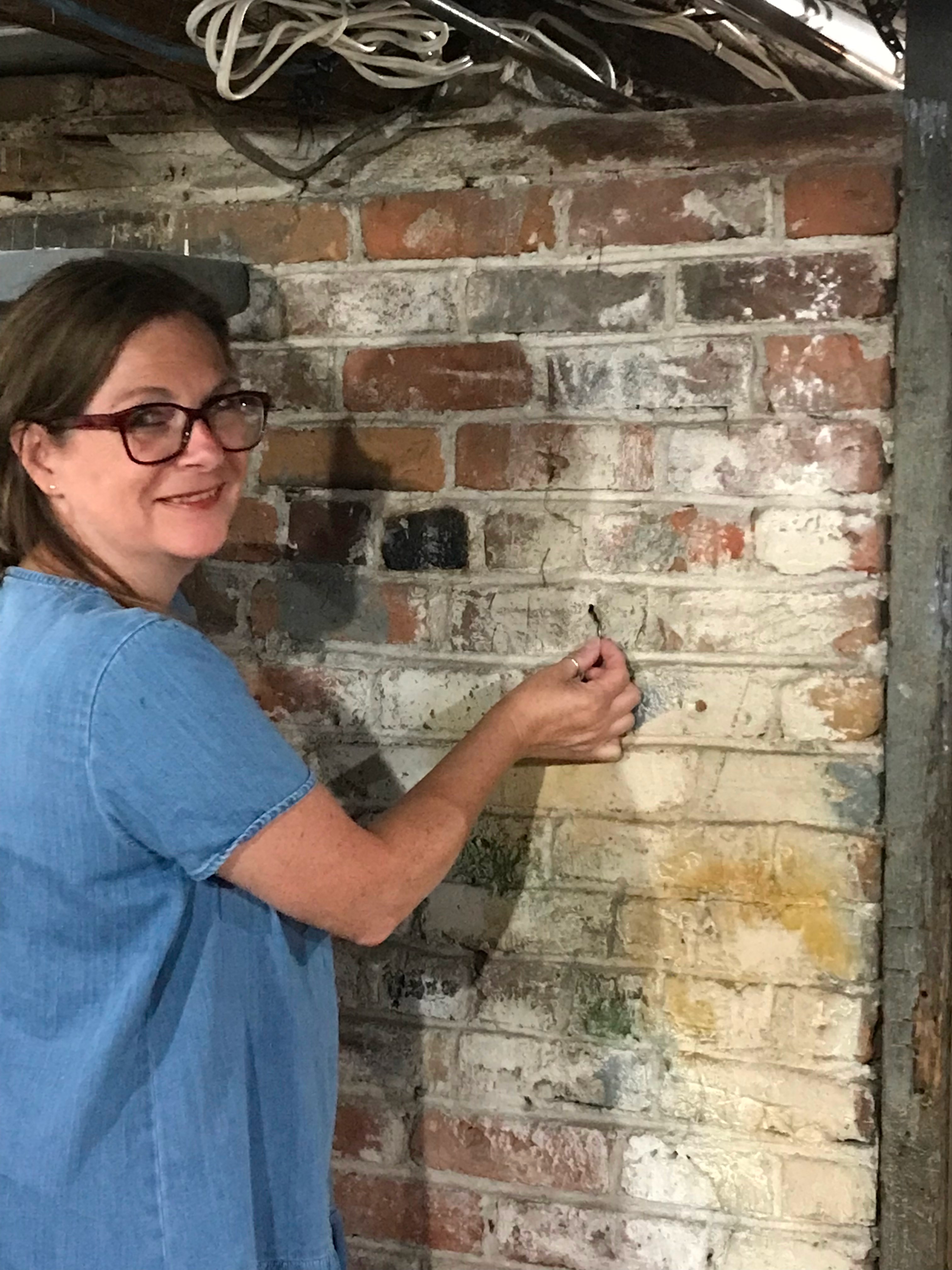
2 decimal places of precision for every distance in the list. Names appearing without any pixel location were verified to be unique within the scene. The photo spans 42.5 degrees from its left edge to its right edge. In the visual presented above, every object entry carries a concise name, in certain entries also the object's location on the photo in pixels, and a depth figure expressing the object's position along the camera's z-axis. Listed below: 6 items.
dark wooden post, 1.11
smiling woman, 0.93
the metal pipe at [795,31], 1.03
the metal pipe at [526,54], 1.03
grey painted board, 1.11
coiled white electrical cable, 1.07
